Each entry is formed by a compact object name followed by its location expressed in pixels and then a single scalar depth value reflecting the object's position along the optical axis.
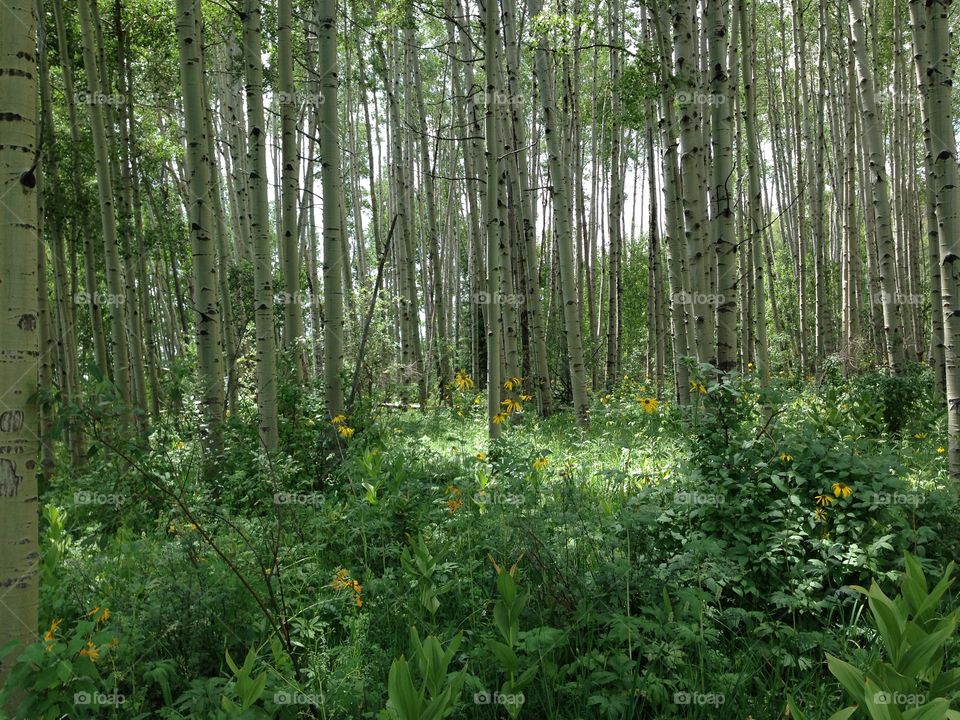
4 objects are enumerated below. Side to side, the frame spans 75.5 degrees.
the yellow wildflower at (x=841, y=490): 3.23
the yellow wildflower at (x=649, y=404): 4.52
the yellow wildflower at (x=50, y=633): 2.11
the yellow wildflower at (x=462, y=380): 5.68
